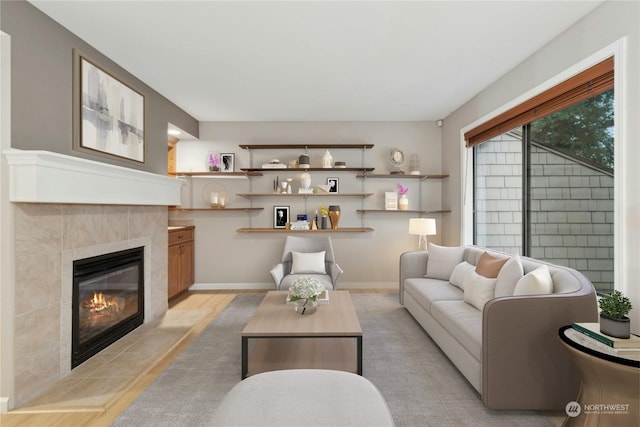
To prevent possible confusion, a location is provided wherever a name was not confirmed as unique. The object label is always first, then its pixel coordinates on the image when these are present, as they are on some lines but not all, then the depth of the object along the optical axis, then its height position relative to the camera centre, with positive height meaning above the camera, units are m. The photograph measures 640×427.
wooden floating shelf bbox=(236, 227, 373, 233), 4.86 -0.26
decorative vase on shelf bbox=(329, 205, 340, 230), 4.81 -0.04
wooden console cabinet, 4.30 -0.66
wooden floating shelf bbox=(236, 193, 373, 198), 4.78 +0.26
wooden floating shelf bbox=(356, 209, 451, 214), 4.87 +0.03
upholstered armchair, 3.92 -0.65
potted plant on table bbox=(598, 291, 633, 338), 1.62 -0.52
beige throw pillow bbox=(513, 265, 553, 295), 2.18 -0.47
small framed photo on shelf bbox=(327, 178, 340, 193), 5.00 +0.43
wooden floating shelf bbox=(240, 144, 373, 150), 4.83 +0.98
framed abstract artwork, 2.59 +0.87
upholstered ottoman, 1.20 -0.75
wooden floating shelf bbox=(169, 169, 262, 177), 4.82 +0.57
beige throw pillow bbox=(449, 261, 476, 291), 3.34 -0.62
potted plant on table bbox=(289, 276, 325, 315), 2.67 -0.66
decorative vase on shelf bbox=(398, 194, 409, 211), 4.90 +0.15
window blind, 2.19 +0.92
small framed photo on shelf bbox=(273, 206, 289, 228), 5.00 -0.06
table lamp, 4.36 -0.19
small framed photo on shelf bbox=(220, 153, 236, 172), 4.98 +0.76
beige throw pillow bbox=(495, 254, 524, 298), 2.48 -0.48
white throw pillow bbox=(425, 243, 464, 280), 3.77 -0.55
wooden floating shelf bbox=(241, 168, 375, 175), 4.80 +0.63
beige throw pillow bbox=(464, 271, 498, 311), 2.65 -0.63
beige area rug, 1.93 -1.20
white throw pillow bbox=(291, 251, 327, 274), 4.17 -0.64
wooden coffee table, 2.30 -1.03
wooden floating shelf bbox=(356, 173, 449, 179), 4.83 +0.55
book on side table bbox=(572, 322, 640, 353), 1.54 -0.61
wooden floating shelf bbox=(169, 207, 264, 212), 4.91 +0.05
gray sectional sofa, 1.96 -0.80
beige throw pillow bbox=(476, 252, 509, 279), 2.75 -0.45
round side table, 1.50 -0.81
